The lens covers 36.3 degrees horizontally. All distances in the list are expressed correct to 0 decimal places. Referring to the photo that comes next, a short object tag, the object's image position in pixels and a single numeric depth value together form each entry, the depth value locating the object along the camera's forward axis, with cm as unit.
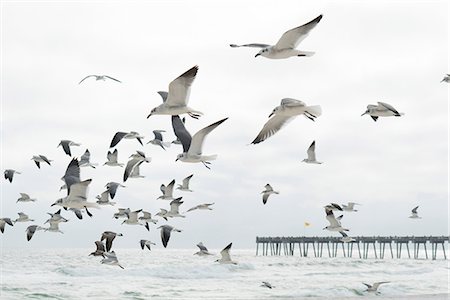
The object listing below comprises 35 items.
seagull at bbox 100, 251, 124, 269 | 2083
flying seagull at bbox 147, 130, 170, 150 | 1997
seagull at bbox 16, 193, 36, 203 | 2533
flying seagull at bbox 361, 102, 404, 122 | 1477
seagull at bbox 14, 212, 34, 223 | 2667
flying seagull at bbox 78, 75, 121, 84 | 1838
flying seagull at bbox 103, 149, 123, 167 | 2130
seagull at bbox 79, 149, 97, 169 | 2025
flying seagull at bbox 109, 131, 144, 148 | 1855
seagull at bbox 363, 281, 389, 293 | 2285
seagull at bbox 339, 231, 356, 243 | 3025
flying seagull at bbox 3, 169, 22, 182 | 2280
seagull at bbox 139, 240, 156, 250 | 2228
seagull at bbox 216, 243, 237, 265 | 2274
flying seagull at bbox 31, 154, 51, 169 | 2152
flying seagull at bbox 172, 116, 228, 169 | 1427
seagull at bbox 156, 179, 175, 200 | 2172
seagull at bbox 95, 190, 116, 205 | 1949
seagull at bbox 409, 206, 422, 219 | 3434
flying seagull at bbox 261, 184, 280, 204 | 2225
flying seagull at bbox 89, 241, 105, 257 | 2057
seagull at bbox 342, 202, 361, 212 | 2538
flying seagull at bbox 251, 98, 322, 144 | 1266
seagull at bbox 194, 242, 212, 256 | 2286
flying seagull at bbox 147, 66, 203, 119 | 1230
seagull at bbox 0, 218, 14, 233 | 2389
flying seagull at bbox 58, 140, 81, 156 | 2088
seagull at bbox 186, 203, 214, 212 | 2073
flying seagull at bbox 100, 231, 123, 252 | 1991
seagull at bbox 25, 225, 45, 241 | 2435
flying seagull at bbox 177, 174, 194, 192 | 2175
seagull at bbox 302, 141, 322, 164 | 1927
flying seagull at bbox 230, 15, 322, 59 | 1175
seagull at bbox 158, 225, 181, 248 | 1909
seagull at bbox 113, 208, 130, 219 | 2348
